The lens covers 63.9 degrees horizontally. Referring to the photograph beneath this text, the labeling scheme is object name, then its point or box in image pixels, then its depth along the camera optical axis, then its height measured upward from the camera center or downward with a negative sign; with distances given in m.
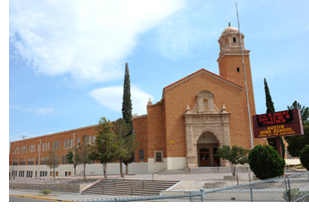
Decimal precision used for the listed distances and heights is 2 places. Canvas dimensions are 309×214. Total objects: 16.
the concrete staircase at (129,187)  20.06 -3.43
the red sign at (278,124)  19.72 +1.29
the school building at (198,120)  33.00 +3.35
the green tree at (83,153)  29.63 -0.39
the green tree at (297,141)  33.31 -0.39
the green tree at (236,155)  22.60 -1.22
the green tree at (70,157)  43.37 -1.12
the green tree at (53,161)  36.42 -1.40
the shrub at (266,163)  17.44 -1.60
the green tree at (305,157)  19.06 -1.44
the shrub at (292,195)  9.94 -2.24
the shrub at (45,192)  20.86 -3.33
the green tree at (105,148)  26.48 +0.05
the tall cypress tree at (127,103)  36.53 +6.57
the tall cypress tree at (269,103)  35.53 +5.49
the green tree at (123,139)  28.58 +1.03
